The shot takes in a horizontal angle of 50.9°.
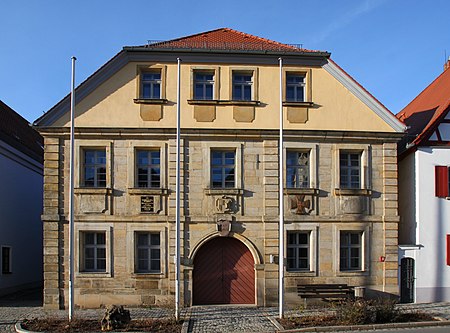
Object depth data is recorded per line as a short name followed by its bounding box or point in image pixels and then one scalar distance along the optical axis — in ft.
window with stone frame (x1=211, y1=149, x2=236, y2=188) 55.52
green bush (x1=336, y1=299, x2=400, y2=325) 44.55
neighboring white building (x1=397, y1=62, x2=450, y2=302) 56.44
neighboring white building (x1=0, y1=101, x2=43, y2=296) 65.51
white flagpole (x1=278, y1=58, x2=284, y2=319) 46.18
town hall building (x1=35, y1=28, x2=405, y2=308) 54.24
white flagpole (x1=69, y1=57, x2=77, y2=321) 44.57
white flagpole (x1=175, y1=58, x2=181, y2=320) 45.21
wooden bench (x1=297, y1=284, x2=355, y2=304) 53.83
